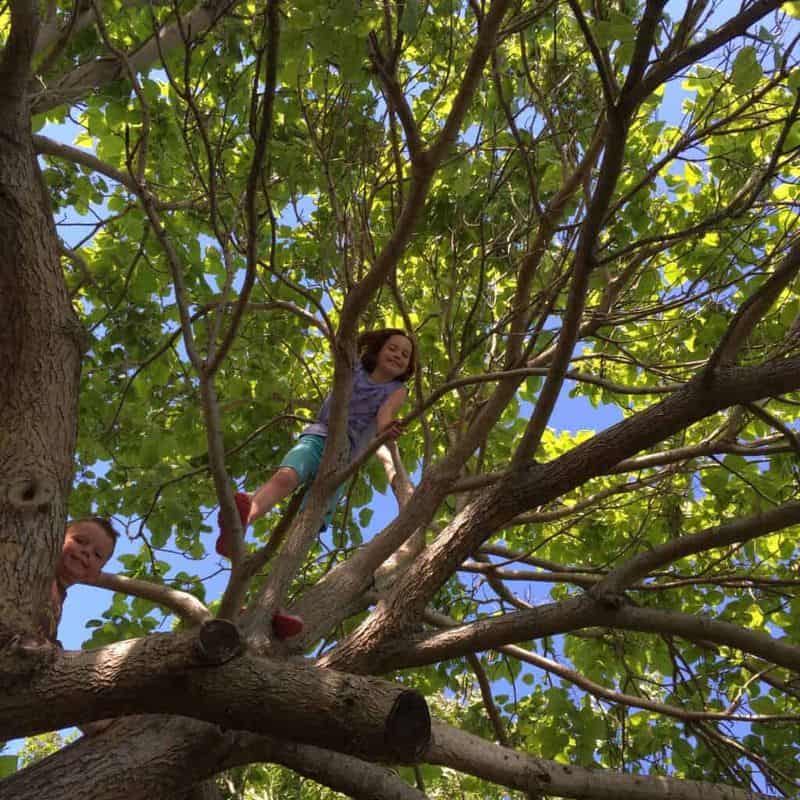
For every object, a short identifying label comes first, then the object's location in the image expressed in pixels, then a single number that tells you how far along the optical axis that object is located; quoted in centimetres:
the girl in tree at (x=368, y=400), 366
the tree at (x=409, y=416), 209
